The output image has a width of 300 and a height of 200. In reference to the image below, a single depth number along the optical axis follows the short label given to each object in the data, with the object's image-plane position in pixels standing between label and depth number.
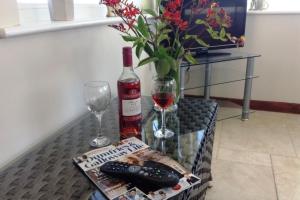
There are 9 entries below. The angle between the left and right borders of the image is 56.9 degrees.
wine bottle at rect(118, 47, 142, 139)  0.94
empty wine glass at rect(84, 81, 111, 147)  0.94
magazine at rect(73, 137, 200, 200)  0.63
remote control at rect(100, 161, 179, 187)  0.64
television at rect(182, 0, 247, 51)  2.38
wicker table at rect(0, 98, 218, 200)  0.71
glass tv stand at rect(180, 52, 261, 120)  2.35
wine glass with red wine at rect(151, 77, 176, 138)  0.99
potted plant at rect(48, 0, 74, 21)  1.04
